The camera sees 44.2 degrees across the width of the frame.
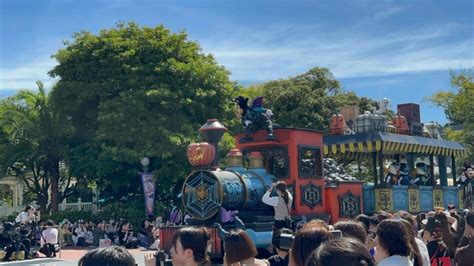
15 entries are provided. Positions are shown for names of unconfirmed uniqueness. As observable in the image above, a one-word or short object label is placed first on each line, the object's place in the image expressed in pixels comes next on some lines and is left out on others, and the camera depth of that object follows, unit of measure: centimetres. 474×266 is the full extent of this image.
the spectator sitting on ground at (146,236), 2148
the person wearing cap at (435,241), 583
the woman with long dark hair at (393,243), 396
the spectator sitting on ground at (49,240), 1714
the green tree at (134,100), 2375
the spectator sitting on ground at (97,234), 2334
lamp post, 2370
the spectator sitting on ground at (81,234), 2358
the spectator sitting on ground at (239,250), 434
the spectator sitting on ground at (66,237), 2363
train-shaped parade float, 1095
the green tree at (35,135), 2675
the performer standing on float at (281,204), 1023
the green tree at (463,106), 3172
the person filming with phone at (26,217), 1825
